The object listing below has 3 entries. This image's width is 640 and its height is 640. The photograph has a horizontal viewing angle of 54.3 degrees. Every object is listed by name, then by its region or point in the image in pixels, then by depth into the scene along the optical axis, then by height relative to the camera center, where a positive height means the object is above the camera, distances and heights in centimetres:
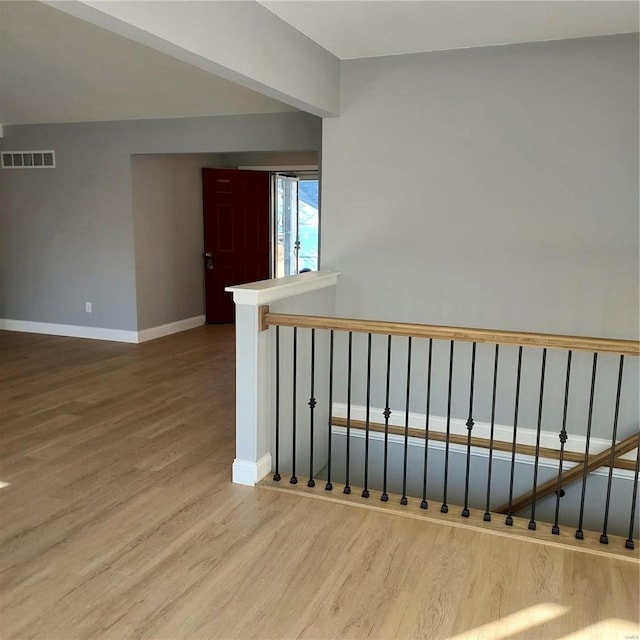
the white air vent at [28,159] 677 +57
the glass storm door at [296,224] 863 -12
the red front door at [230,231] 762 -20
